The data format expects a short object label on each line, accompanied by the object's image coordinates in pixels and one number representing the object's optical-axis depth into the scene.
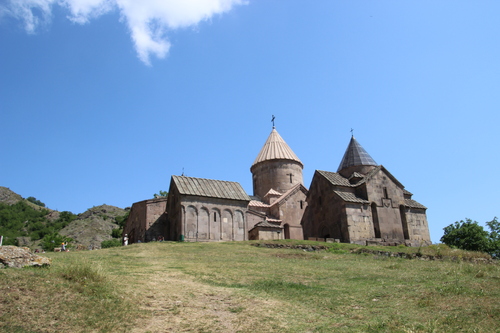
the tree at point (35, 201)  94.89
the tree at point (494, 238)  28.11
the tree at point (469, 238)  28.17
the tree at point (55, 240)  32.45
